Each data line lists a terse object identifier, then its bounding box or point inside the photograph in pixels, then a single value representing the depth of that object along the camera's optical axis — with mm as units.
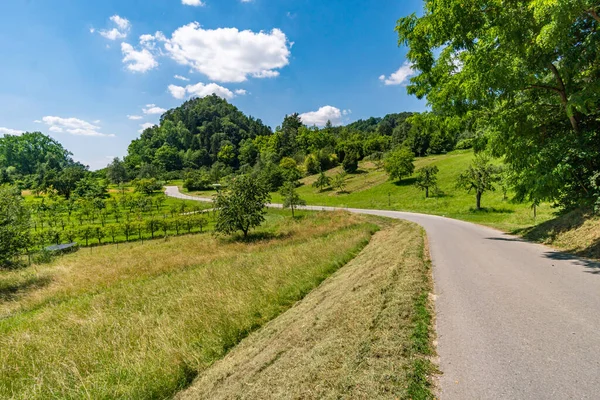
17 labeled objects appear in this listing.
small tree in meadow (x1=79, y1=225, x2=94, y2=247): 35619
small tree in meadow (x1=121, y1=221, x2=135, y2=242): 36500
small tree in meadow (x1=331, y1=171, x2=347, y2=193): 57812
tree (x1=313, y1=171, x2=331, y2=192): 62494
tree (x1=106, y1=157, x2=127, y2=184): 98250
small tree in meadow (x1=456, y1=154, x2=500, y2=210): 30312
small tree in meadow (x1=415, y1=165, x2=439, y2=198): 41469
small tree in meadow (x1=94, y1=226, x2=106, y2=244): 35469
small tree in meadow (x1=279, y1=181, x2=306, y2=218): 38844
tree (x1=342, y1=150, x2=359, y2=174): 70562
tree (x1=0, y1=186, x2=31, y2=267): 16891
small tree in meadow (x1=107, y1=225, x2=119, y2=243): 36172
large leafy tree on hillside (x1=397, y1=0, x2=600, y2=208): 8062
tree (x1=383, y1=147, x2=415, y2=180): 51781
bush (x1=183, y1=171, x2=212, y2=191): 89375
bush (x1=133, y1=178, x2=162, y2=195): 79750
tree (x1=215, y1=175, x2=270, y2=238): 28156
